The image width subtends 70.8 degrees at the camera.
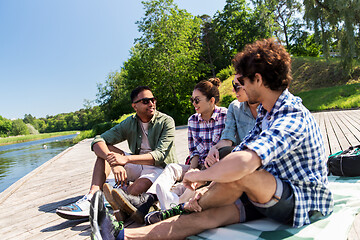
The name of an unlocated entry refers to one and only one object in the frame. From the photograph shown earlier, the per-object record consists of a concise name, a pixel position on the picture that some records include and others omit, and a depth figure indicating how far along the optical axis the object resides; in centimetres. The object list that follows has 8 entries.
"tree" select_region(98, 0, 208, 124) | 1944
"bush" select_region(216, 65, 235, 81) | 2414
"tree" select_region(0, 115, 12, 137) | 9019
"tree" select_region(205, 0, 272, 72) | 2711
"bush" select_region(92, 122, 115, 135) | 2098
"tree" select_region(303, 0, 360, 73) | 1316
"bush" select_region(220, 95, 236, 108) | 1767
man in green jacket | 261
